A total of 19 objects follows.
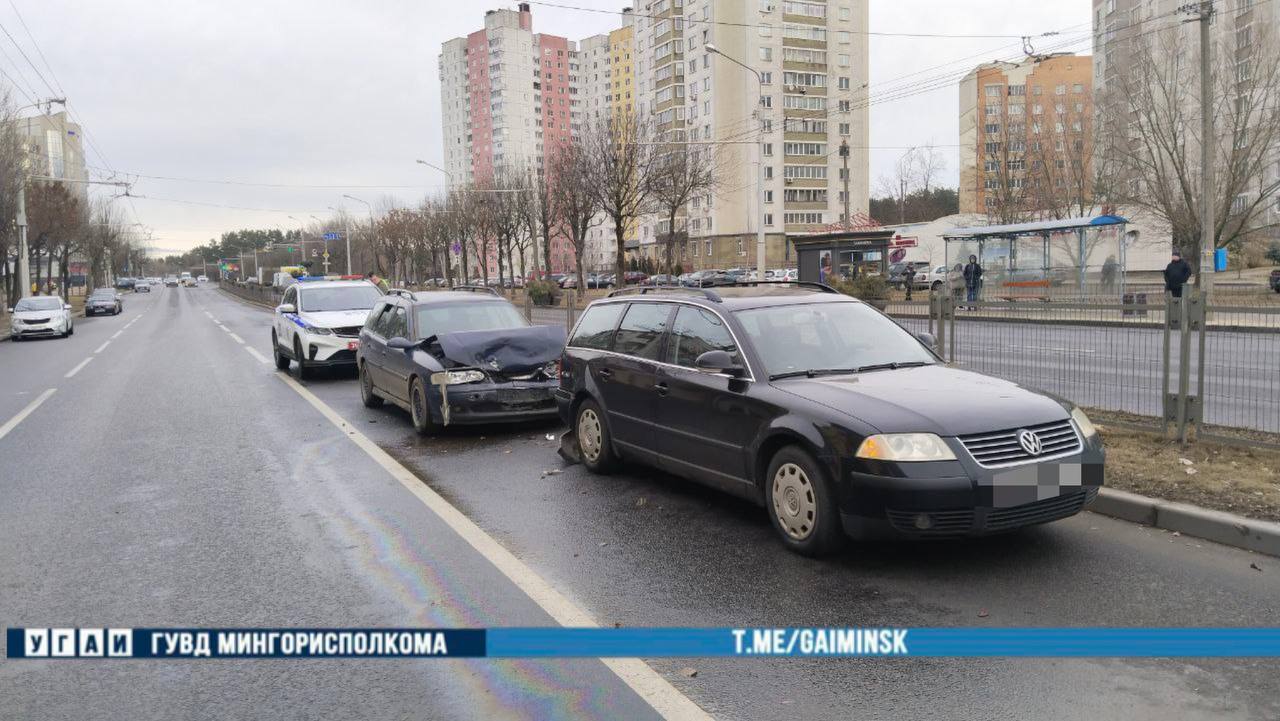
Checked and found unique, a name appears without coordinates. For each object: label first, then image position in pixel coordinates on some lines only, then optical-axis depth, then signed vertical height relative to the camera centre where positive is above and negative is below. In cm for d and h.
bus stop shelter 2806 +75
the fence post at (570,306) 1655 -29
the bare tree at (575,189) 4669 +511
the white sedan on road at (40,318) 3138 -53
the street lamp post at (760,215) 3431 +259
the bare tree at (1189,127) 2850 +470
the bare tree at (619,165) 4494 +597
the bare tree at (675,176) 4559 +544
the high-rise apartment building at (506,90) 14138 +3141
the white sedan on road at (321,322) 1575 -46
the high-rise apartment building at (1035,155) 4753 +656
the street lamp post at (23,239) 4194 +308
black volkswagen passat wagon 501 -83
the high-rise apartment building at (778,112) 8738 +1640
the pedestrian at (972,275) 3011 +13
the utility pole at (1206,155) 2239 +291
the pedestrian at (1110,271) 2797 +14
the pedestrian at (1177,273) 2316 +2
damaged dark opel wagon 984 -81
